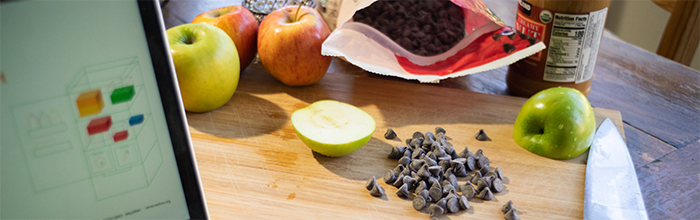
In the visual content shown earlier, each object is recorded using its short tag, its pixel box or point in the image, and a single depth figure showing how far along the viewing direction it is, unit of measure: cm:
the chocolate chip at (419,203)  76
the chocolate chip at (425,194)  77
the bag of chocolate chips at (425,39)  106
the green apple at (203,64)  96
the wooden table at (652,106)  81
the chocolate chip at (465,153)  88
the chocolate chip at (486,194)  78
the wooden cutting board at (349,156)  77
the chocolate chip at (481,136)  95
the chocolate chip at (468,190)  79
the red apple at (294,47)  107
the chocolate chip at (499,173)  82
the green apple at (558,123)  85
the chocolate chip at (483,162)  86
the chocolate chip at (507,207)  75
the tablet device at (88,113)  41
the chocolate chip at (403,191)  79
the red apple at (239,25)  112
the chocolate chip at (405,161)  86
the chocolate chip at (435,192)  78
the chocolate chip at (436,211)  74
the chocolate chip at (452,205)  75
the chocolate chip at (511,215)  73
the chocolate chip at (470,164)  85
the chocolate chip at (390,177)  82
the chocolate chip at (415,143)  91
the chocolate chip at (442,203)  75
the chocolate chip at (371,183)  80
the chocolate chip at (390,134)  95
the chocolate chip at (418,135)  95
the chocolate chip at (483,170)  84
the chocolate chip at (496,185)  80
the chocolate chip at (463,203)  76
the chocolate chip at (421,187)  79
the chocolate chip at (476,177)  82
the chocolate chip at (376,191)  79
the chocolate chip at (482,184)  80
